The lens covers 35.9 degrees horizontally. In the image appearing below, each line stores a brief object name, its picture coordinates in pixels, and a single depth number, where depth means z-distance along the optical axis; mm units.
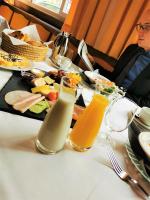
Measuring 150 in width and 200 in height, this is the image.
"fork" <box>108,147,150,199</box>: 620
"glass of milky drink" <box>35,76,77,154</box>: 596
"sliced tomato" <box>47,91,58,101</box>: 853
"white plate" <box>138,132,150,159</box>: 692
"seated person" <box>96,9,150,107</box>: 1900
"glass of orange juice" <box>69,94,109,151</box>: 665
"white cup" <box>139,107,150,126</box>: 1003
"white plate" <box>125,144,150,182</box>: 649
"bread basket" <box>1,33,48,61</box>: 1176
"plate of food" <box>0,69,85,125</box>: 742
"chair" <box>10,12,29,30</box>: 3574
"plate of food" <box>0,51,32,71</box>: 979
